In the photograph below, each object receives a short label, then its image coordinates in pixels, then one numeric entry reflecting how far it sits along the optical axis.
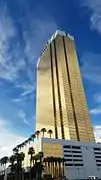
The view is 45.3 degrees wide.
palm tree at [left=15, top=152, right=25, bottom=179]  62.95
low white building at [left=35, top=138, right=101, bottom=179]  88.94
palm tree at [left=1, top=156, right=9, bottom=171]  82.24
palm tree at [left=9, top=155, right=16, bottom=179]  65.01
